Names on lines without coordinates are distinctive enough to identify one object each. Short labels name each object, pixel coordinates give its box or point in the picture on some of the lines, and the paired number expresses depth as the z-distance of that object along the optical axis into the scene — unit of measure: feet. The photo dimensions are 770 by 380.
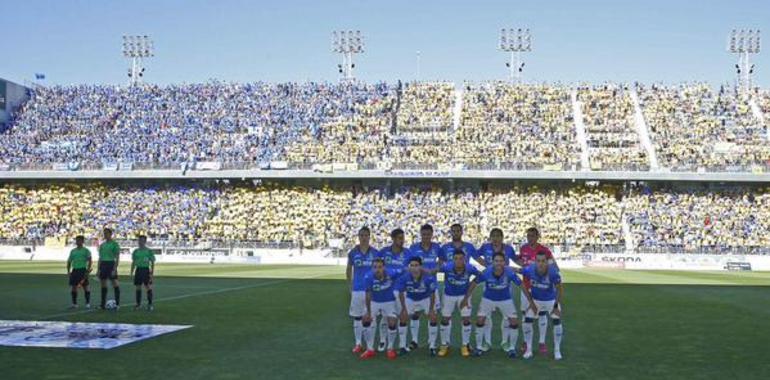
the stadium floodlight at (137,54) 284.00
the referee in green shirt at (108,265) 64.85
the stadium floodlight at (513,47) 267.59
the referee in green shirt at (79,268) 65.87
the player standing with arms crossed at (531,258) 44.04
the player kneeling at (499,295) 43.04
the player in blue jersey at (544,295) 42.60
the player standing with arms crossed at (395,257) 44.20
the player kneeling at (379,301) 42.32
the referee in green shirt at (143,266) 65.05
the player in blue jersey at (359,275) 44.47
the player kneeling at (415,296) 42.75
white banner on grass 46.34
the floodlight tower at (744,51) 261.03
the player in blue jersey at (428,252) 44.83
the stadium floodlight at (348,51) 272.10
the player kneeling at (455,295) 43.57
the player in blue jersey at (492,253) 45.01
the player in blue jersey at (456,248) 45.65
